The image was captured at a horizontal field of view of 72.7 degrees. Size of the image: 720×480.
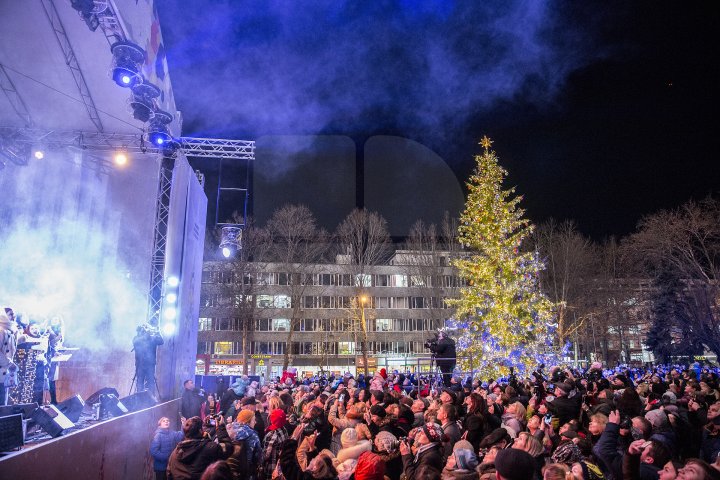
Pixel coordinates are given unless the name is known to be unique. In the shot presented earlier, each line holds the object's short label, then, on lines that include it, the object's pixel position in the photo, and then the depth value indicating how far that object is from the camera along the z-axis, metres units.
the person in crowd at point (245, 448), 5.55
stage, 5.07
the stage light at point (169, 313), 13.91
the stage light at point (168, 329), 13.74
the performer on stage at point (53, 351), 10.66
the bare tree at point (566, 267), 37.50
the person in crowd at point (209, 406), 12.00
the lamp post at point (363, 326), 36.75
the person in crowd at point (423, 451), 4.59
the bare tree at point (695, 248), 28.20
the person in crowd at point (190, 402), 11.20
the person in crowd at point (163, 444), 7.03
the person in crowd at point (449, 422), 6.03
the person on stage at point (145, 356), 12.24
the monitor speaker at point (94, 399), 9.38
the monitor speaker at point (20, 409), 6.54
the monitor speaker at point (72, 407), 8.40
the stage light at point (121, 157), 14.97
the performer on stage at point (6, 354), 8.22
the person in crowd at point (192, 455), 5.00
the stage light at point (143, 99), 12.01
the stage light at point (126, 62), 11.01
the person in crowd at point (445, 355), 15.67
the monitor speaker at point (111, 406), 8.47
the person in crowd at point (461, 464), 4.23
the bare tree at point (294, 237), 38.09
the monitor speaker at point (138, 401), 9.95
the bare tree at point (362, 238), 39.50
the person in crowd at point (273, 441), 5.51
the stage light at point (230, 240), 19.11
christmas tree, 20.53
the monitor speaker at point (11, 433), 5.16
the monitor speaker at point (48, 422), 6.36
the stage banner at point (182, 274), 13.94
